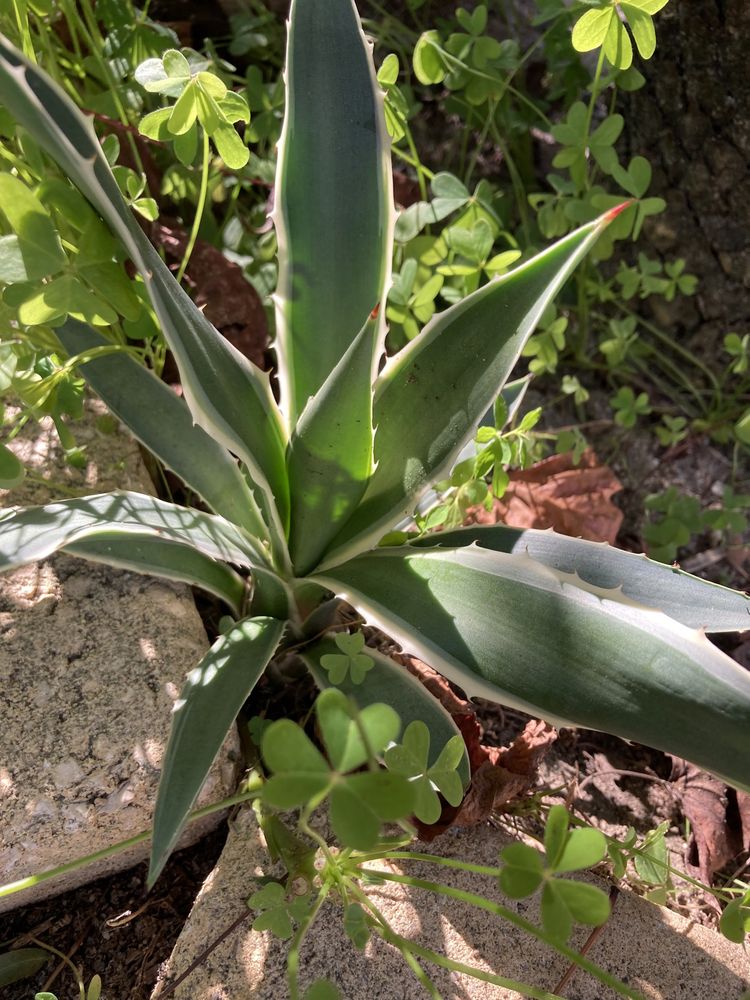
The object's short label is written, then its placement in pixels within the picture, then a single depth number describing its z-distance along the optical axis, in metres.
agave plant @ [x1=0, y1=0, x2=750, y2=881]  0.33
